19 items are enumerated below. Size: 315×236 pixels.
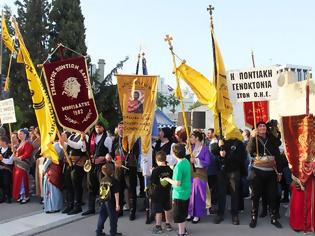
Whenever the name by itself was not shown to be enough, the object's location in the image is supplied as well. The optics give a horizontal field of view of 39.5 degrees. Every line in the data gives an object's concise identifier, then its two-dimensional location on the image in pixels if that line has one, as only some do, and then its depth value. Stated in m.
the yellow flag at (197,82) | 7.89
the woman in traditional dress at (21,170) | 9.83
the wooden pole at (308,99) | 6.88
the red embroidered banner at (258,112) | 10.59
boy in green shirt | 6.54
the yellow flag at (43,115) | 8.61
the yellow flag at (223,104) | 7.55
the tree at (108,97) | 25.09
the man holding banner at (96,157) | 8.35
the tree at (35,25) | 25.25
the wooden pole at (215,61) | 7.52
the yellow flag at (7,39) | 9.61
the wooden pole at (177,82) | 7.61
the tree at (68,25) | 25.14
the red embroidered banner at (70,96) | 8.28
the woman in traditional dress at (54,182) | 8.65
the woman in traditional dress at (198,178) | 7.64
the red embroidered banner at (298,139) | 6.87
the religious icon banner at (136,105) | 7.93
